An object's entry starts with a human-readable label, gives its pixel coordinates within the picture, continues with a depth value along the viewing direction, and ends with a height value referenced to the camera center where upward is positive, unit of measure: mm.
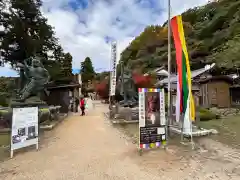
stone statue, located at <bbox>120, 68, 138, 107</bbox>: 11359 +551
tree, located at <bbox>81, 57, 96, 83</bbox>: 45969 +7455
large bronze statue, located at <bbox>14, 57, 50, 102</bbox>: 9241 +1080
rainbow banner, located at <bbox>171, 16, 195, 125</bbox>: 5145 +729
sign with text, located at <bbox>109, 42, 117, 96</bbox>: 11859 +2104
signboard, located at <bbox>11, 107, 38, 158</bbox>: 4638 -736
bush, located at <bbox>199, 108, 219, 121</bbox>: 9547 -843
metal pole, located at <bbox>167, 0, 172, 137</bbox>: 5562 +1746
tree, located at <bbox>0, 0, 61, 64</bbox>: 16500 +6555
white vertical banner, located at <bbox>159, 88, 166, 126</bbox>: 4906 -253
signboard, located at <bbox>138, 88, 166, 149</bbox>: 4633 -487
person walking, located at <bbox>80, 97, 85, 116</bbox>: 14227 -408
